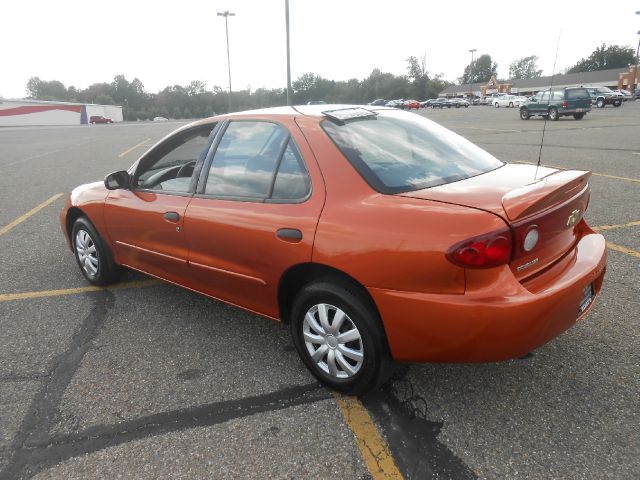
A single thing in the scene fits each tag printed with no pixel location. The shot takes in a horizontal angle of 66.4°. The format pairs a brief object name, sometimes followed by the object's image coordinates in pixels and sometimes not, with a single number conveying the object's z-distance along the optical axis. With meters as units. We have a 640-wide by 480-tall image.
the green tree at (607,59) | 100.62
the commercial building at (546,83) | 76.50
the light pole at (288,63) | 22.38
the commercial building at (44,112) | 58.88
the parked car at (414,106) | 55.19
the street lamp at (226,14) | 45.06
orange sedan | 2.16
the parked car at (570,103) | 23.59
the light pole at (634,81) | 62.54
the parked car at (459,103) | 67.50
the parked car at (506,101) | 53.26
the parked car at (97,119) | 68.88
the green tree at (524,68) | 136.62
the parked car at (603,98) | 38.84
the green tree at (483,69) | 131.88
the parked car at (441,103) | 67.50
